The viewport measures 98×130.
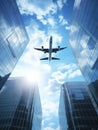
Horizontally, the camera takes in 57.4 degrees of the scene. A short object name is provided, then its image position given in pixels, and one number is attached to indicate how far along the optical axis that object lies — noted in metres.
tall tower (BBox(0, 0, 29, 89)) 19.84
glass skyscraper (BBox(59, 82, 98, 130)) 35.90
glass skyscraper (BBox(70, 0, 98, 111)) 18.15
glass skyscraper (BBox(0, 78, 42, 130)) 45.38
